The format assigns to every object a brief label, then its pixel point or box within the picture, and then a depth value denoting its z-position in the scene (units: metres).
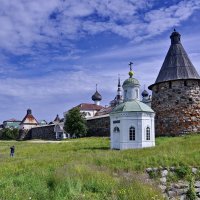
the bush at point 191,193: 7.83
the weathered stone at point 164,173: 9.20
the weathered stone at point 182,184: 8.44
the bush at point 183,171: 9.14
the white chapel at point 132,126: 14.95
